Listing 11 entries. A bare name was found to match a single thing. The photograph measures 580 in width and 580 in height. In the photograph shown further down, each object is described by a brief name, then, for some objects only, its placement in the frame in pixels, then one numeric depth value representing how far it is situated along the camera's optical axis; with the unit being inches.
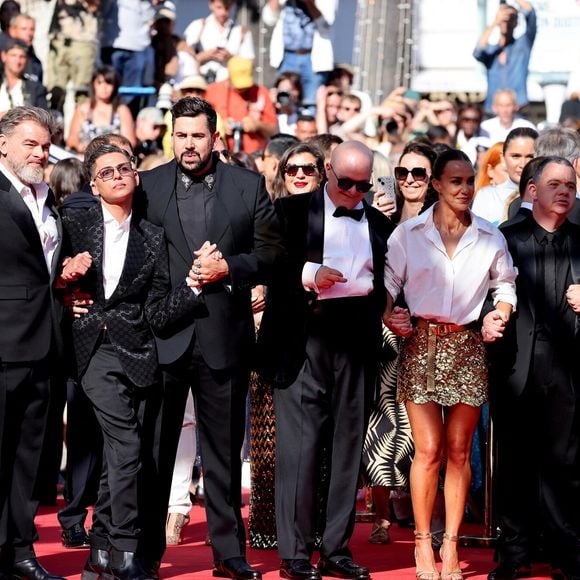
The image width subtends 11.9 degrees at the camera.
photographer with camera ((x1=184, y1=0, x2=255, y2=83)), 1148.8
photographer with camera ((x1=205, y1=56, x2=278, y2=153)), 1029.0
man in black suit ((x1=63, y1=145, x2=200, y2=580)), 522.4
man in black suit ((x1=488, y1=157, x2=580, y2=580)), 556.0
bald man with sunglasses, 556.0
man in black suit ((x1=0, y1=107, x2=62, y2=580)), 519.8
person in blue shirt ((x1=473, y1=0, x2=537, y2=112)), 1120.1
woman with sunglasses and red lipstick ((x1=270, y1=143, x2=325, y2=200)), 633.7
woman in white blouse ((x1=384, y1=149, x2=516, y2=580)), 542.3
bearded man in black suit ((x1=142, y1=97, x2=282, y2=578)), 530.6
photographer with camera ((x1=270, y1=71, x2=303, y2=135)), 1109.6
